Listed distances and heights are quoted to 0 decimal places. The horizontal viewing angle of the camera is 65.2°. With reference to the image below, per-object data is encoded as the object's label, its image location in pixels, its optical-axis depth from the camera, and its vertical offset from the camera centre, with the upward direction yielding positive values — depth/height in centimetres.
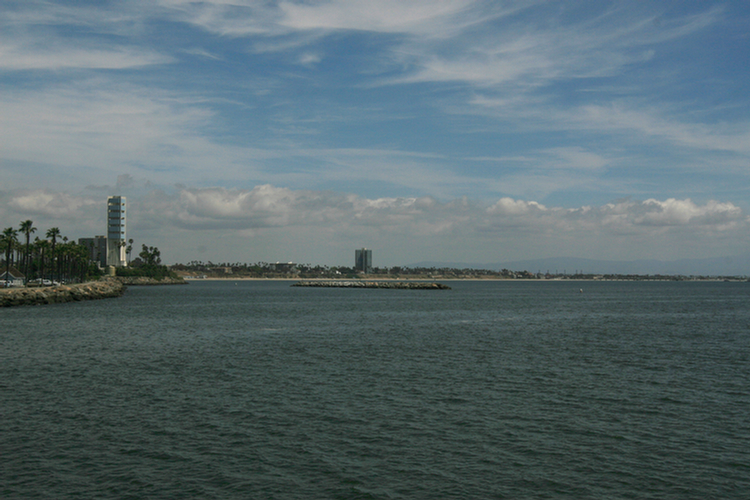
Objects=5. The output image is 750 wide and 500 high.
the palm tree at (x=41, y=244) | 16850 +597
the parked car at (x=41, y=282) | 14538 -451
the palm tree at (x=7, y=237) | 13362 +708
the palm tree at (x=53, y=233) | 14888 +829
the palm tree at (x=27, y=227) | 13788 +890
